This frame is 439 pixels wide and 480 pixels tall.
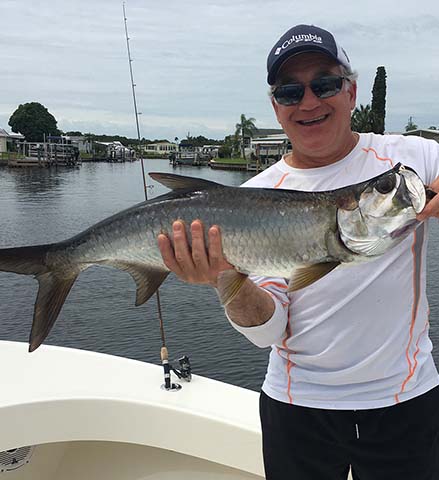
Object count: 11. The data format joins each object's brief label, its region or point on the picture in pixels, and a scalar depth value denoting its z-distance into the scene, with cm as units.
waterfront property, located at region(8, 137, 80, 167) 7906
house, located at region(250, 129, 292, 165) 7275
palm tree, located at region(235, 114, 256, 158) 9944
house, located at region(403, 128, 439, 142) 4993
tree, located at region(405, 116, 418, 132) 8925
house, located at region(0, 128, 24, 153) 9825
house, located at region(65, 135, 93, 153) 12448
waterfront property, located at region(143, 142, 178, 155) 15298
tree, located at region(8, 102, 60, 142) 11138
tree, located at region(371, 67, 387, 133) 6312
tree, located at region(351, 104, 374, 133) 6378
